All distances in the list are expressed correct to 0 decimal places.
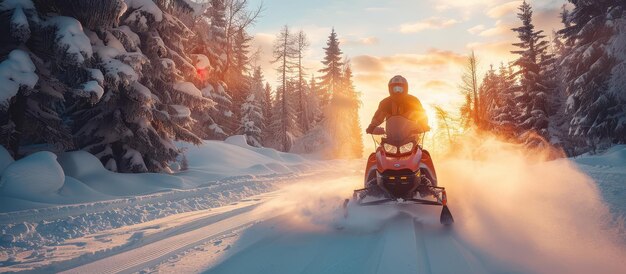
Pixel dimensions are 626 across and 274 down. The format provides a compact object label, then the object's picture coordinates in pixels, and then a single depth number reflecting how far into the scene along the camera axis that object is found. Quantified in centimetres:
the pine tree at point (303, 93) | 4472
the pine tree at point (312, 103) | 5866
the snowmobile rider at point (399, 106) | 702
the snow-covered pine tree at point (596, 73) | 1703
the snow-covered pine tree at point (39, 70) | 745
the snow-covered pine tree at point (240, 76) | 4109
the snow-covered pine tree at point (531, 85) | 2873
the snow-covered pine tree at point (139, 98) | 971
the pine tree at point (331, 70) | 4309
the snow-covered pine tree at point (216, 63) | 2966
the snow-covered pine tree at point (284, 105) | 4161
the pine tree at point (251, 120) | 3789
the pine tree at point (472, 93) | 4225
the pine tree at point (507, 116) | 3244
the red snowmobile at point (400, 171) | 577
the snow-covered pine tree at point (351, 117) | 4172
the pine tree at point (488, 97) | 4191
